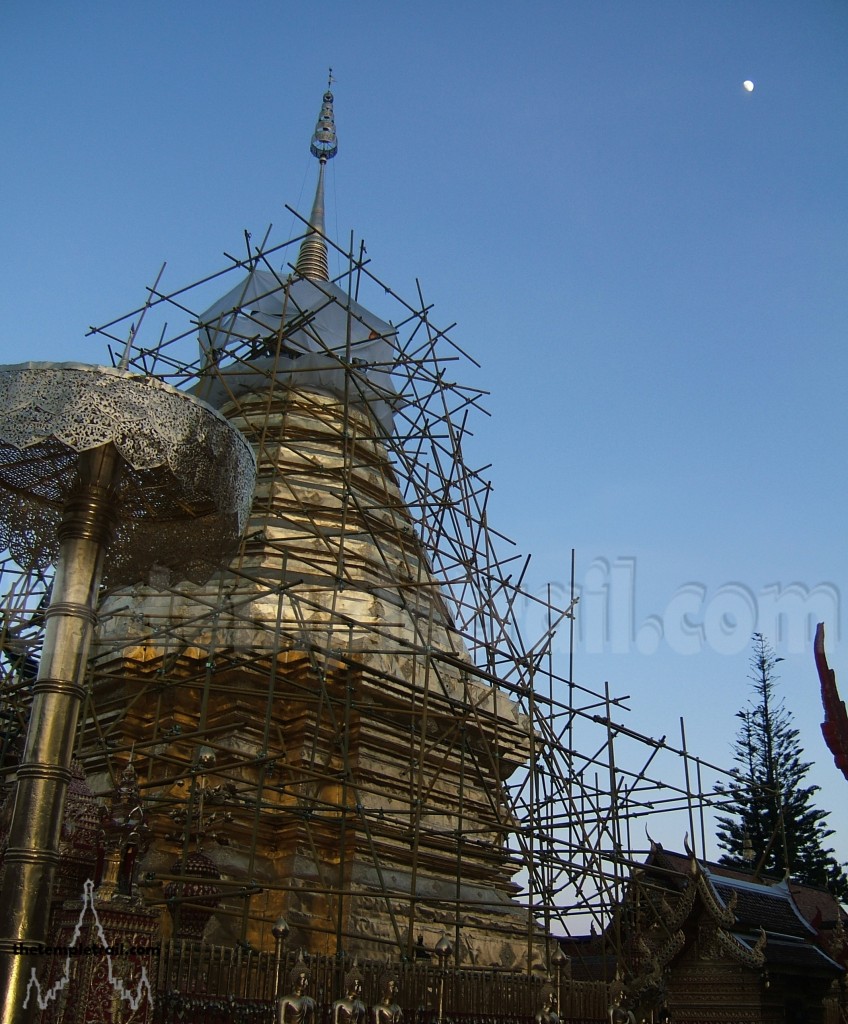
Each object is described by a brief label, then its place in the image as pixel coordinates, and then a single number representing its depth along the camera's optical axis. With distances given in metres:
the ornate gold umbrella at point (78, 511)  4.59
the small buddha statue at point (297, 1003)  6.64
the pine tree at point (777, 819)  29.97
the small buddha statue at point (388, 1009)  7.25
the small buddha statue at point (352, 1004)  7.04
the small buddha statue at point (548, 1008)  7.98
